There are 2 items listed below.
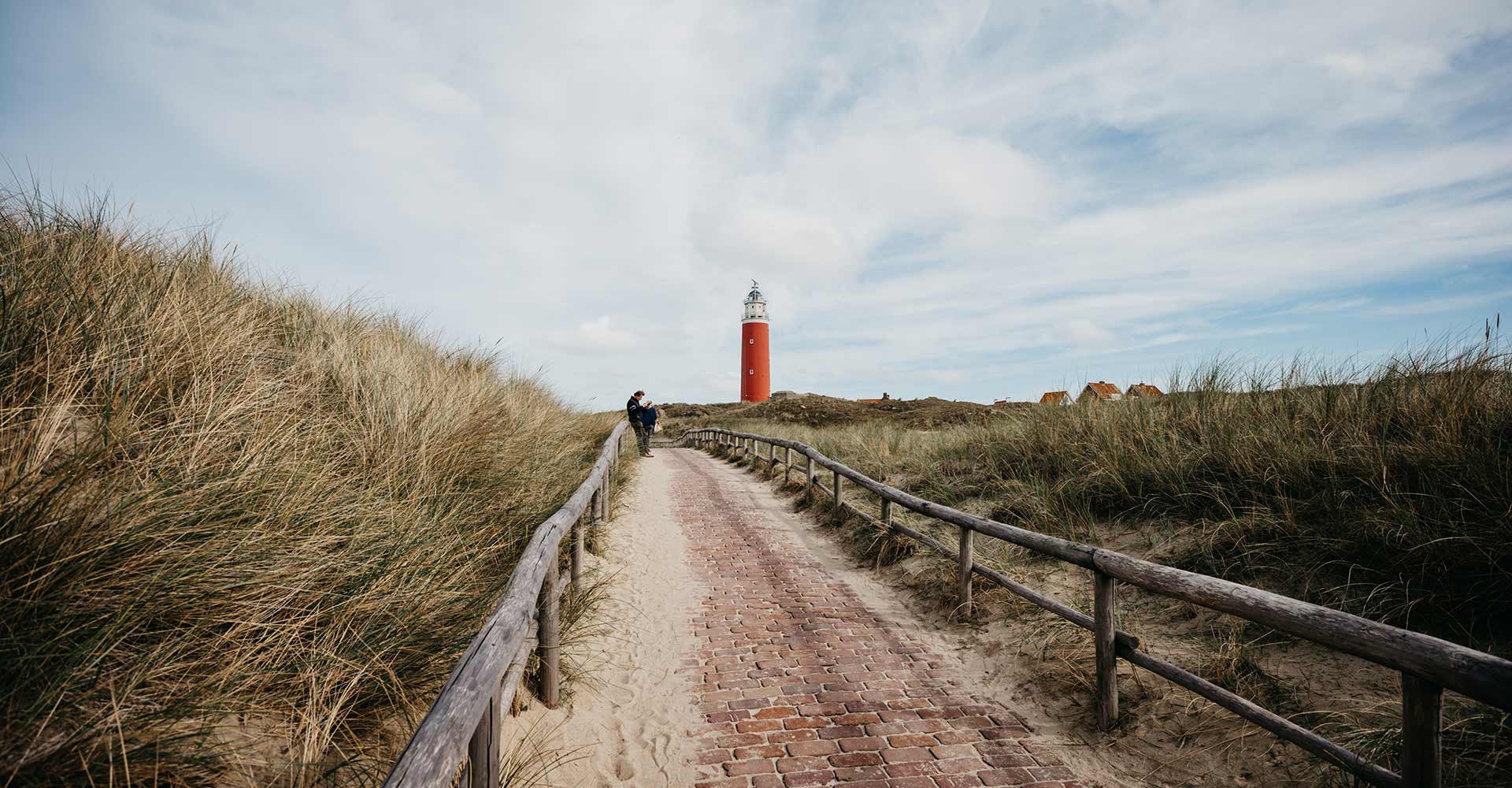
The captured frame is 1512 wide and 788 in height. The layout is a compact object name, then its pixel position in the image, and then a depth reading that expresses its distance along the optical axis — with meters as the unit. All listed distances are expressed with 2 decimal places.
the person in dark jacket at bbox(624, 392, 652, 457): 17.81
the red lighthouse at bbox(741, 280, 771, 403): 44.19
